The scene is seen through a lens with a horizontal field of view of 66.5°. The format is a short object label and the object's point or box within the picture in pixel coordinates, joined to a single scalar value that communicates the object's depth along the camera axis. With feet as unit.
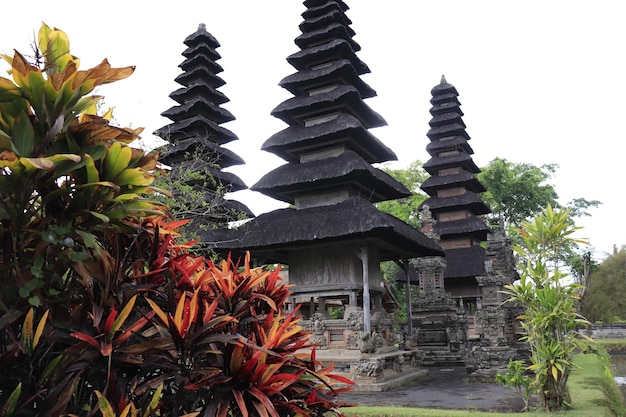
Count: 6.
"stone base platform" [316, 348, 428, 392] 44.19
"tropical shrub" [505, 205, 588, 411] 26.81
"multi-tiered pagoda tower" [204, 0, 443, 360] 48.83
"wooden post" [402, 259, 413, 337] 61.00
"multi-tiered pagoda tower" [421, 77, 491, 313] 84.89
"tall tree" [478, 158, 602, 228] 120.88
